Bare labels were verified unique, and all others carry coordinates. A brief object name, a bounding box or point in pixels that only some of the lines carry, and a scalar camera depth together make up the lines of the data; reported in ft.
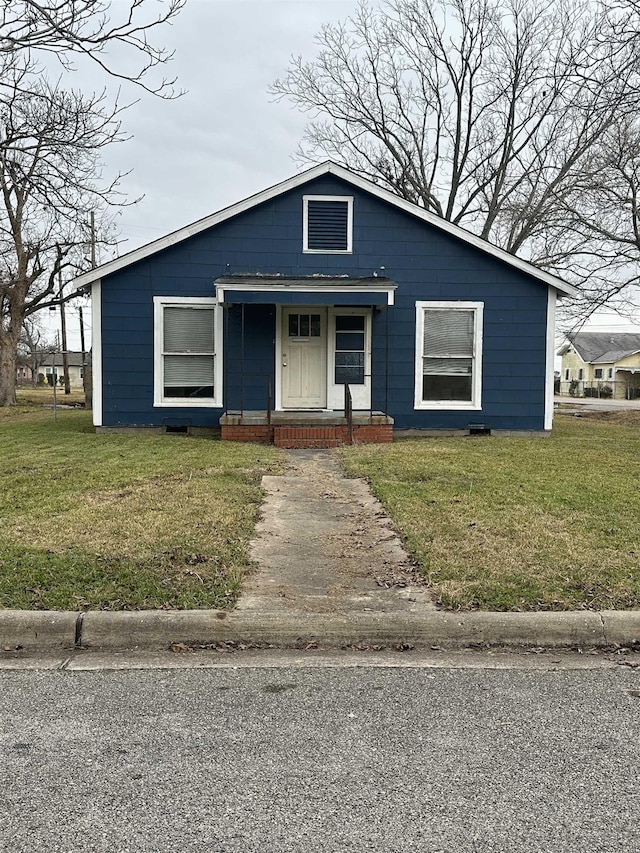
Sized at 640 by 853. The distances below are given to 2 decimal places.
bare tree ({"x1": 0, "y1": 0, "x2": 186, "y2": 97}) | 26.50
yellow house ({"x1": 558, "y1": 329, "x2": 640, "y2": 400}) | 191.31
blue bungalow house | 41.47
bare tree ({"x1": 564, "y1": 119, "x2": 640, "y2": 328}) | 66.33
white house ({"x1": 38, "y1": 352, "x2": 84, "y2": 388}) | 276.49
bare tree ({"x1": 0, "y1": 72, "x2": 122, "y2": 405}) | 30.17
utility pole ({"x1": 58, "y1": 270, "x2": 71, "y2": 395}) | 104.28
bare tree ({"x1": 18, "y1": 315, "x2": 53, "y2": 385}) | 226.64
